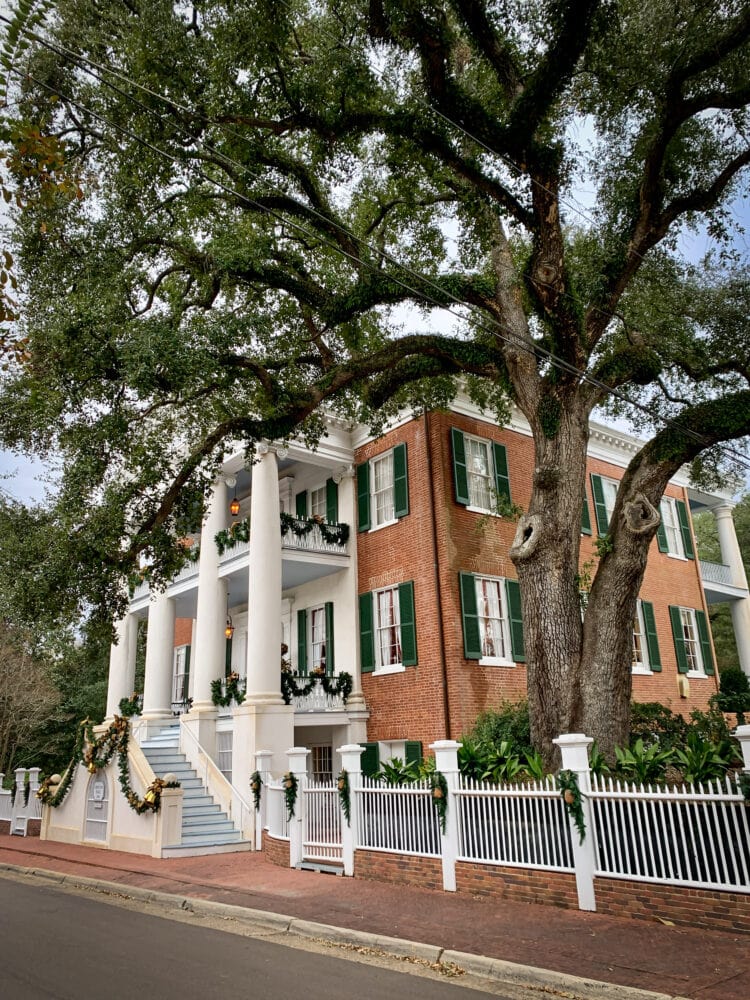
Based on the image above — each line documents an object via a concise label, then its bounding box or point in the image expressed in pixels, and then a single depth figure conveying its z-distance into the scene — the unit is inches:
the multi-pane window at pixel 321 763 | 744.3
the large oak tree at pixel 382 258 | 427.5
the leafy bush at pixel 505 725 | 569.3
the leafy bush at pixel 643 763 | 337.3
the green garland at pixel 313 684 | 695.7
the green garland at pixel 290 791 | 489.7
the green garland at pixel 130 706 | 858.8
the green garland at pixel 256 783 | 560.1
